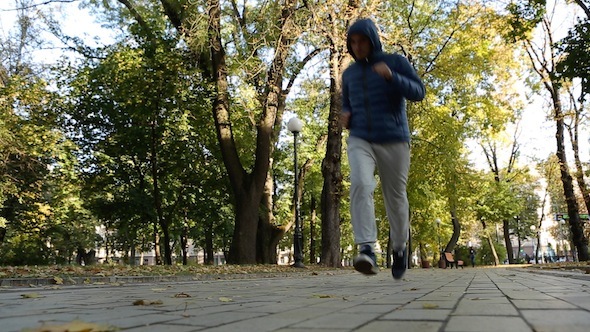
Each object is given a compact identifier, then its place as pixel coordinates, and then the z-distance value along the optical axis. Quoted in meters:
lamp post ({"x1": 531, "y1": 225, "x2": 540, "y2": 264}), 51.27
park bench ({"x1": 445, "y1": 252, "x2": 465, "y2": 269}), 28.52
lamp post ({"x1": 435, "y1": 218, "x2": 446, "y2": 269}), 30.00
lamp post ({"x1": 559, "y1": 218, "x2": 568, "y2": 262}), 55.03
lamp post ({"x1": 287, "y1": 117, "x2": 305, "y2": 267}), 15.33
